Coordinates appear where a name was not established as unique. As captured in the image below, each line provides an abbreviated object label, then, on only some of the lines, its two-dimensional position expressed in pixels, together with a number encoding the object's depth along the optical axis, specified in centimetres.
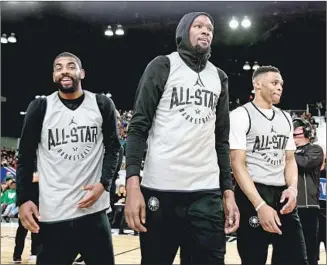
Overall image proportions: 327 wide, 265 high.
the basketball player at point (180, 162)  212
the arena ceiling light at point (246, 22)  1064
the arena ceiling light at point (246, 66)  1398
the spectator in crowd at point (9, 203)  949
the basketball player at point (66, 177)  265
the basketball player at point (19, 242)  599
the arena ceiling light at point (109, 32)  1203
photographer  435
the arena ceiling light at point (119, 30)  1172
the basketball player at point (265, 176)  296
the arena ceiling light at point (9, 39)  1301
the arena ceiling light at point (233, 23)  1094
